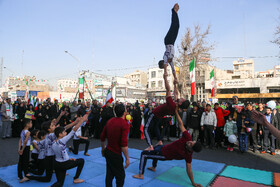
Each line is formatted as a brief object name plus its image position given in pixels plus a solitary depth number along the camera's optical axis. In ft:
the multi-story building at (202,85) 153.87
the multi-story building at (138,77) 299.99
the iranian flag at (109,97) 34.38
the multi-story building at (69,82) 393.91
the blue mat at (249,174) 15.71
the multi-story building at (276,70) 180.71
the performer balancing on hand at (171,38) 17.03
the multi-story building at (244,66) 203.05
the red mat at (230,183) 14.62
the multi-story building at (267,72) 250.53
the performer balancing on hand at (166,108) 16.17
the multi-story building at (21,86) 191.02
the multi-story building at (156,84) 199.76
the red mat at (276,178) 14.73
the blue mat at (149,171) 16.96
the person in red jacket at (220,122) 28.89
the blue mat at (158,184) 14.53
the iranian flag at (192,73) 40.21
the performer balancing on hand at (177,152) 13.40
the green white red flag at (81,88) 75.07
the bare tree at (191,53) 83.87
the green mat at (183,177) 15.17
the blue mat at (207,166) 18.02
